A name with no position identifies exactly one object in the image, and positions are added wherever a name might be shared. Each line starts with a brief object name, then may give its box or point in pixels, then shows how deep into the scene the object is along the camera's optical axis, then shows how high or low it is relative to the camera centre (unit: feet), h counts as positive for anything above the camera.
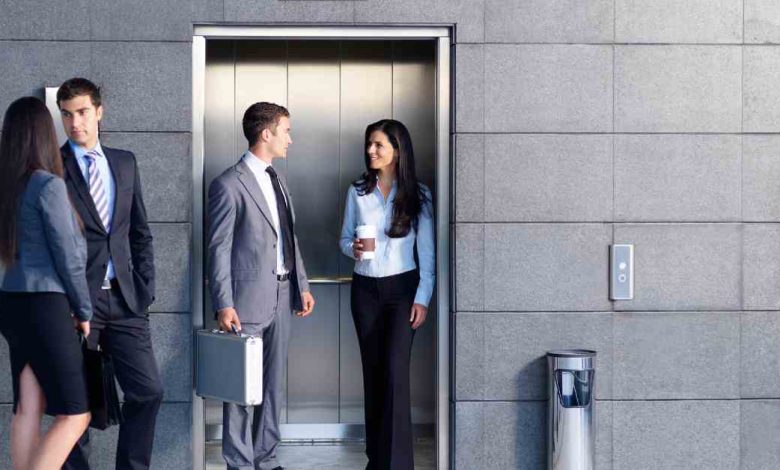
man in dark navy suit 17.72 -0.37
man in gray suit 19.58 -0.55
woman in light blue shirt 20.66 -0.86
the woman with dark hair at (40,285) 16.29 -0.77
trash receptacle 20.16 -3.10
